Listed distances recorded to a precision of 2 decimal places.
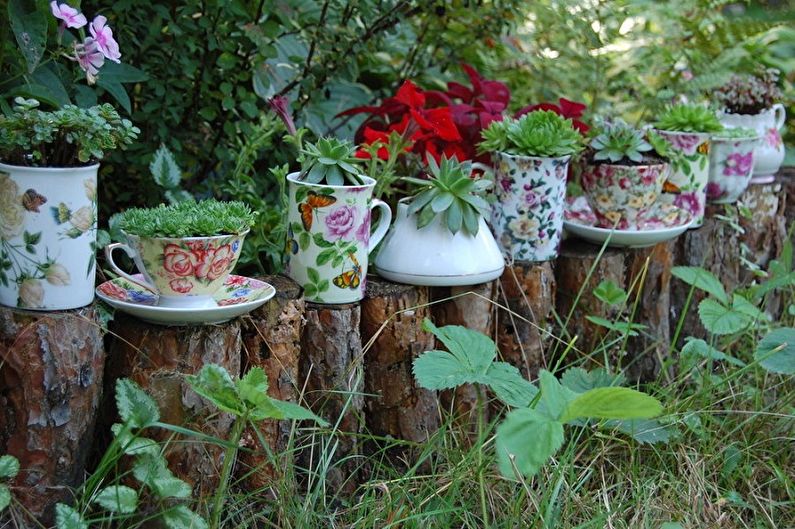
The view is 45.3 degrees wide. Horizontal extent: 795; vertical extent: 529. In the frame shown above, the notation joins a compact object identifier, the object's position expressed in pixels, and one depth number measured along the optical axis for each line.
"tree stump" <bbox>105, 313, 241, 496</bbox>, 1.61
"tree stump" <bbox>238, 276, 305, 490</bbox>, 1.75
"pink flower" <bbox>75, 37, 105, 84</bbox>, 1.57
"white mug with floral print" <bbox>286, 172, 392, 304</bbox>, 1.77
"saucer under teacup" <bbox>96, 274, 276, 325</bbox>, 1.58
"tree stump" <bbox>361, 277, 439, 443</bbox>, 1.92
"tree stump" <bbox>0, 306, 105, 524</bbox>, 1.53
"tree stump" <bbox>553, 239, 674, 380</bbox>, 2.30
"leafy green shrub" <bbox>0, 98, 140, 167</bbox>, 1.47
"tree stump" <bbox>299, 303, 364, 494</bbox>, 1.83
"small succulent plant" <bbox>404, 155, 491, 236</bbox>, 1.90
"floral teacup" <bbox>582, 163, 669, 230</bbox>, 2.27
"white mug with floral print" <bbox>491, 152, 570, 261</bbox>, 2.09
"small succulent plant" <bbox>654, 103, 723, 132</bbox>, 2.46
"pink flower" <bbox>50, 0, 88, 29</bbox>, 1.51
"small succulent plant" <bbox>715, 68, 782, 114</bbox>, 2.86
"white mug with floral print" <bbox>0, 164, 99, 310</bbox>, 1.49
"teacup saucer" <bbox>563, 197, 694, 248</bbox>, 2.32
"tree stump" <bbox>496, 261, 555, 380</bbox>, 2.16
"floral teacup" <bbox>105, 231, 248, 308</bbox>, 1.54
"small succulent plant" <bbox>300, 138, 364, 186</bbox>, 1.76
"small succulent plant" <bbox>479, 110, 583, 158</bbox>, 2.06
